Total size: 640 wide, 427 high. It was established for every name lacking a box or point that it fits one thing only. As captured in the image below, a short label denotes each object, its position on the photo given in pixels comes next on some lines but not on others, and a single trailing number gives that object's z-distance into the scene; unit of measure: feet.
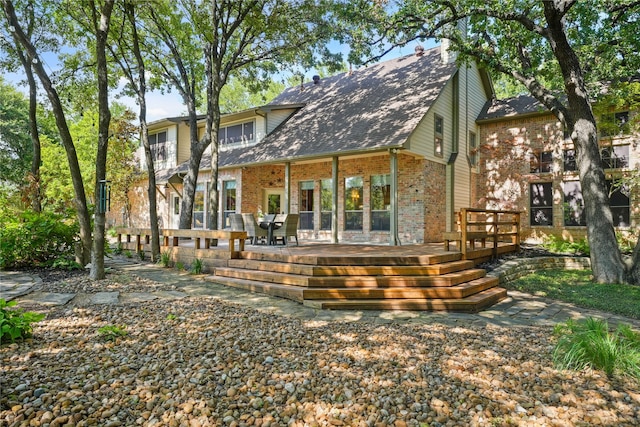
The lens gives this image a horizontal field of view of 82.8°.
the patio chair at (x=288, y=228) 30.17
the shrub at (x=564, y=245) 37.55
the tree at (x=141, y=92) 29.30
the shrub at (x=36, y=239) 23.85
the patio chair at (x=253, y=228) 30.19
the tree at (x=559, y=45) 26.32
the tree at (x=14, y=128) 78.48
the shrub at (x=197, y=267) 26.91
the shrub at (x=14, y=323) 10.61
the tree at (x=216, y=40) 32.12
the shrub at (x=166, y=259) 29.63
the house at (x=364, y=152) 35.22
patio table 30.30
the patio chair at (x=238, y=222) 30.96
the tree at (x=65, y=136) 22.07
